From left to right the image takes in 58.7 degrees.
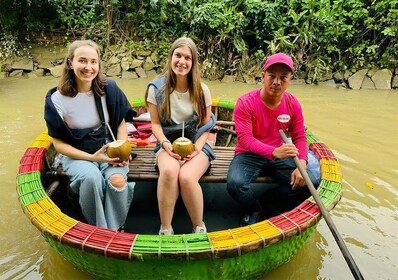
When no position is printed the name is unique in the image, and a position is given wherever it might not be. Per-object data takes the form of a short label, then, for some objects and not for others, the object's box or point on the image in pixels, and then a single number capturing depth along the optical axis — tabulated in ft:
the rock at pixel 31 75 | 26.01
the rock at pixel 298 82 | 25.65
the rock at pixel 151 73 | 27.04
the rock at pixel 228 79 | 26.18
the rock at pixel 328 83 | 25.49
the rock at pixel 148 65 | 27.27
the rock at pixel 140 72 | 26.71
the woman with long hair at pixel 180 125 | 7.07
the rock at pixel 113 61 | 27.12
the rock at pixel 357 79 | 24.62
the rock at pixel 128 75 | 26.55
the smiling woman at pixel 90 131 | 6.96
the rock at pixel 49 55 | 27.27
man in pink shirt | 7.45
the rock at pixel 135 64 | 27.04
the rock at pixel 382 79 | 24.34
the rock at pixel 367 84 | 24.55
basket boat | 5.27
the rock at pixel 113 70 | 26.66
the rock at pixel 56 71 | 26.35
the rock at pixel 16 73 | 26.08
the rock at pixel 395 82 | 24.46
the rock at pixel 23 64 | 26.59
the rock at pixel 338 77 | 25.54
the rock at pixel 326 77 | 25.75
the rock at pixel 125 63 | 26.81
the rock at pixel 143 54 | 27.86
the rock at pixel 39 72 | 26.45
